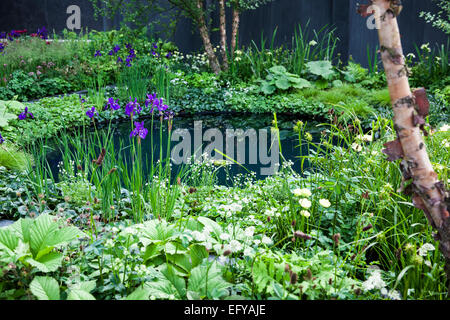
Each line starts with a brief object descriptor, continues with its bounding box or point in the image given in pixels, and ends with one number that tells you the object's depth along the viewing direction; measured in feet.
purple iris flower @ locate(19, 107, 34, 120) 12.74
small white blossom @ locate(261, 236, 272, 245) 5.28
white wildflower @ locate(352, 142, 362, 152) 7.61
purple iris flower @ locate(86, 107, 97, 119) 9.66
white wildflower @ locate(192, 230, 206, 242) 5.03
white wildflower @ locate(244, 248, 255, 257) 5.14
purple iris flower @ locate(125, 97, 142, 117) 8.43
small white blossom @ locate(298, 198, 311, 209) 4.83
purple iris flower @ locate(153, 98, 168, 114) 8.83
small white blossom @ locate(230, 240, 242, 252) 4.70
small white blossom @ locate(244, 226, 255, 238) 5.05
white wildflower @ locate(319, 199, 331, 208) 5.10
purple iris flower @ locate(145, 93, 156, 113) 9.62
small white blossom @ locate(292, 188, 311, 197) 5.03
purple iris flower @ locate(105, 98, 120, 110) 9.54
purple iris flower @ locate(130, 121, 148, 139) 7.72
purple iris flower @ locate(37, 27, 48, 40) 27.77
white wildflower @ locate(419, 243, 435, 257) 4.95
